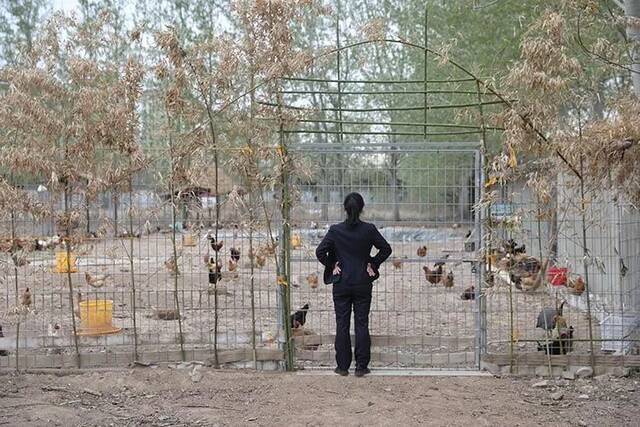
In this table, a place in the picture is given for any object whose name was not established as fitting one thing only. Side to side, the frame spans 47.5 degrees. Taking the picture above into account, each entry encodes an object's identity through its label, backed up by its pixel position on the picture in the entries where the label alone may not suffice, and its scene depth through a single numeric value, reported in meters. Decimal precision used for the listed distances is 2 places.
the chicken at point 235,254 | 9.42
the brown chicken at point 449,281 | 12.32
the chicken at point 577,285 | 9.03
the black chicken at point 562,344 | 7.06
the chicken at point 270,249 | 7.03
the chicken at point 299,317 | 8.30
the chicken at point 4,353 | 7.46
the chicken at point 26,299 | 8.13
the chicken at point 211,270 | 7.58
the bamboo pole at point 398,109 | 6.65
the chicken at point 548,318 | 6.98
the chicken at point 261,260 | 7.53
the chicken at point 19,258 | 7.20
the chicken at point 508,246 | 7.05
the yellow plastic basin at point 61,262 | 9.05
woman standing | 6.77
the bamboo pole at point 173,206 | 6.90
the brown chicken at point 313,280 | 12.06
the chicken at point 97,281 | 12.31
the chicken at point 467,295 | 10.72
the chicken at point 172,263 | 6.93
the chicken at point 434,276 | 11.41
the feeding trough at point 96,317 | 8.26
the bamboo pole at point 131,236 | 6.91
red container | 7.71
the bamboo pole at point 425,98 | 6.63
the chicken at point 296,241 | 7.63
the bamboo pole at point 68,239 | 7.08
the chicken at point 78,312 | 8.46
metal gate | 7.25
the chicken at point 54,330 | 8.51
